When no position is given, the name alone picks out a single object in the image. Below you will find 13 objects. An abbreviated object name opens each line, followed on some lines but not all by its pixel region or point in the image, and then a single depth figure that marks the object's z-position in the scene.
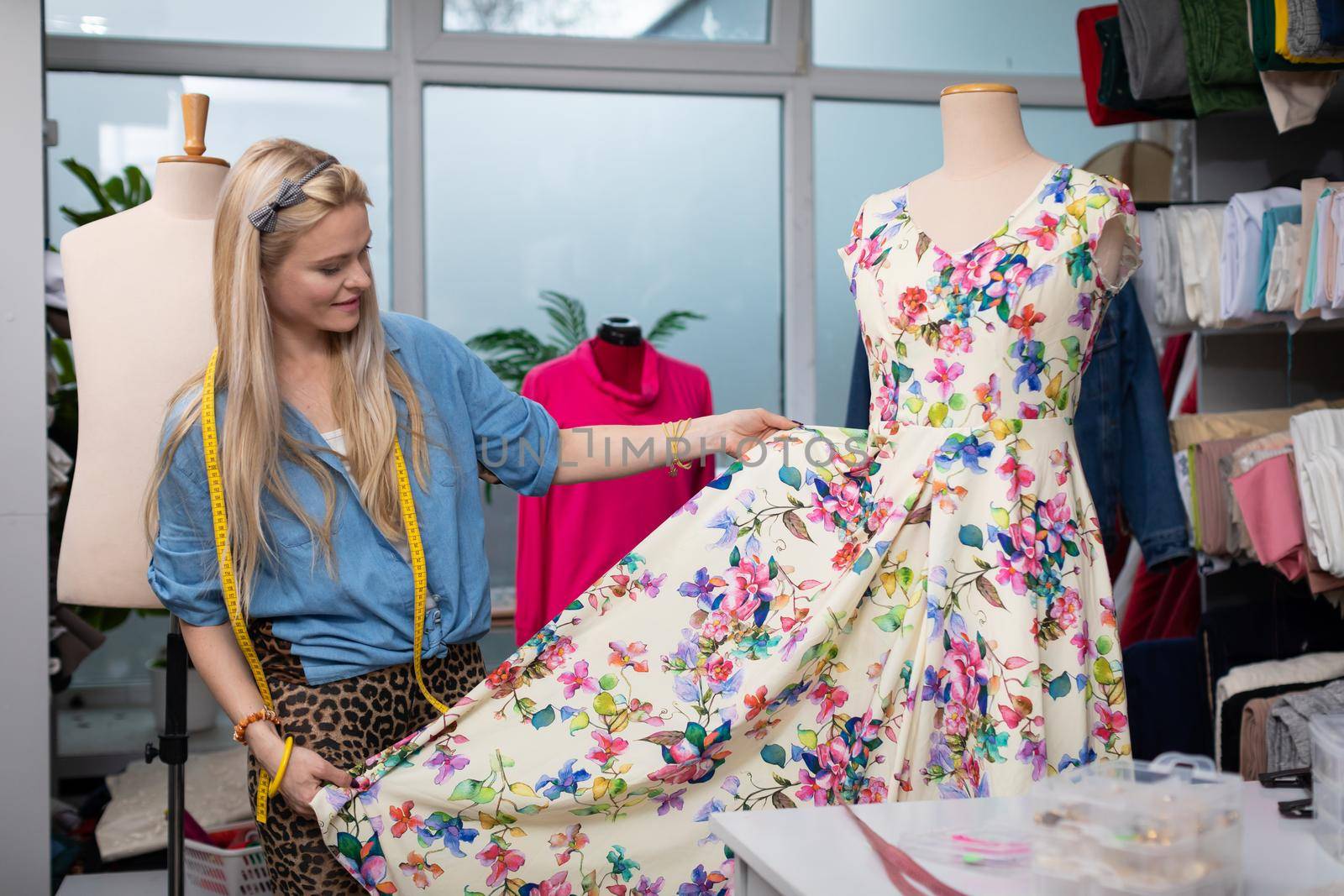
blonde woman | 1.71
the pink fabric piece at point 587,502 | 3.05
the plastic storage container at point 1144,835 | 1.04
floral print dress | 1.73
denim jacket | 2.76
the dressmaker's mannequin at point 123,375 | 2.19
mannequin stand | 2.11
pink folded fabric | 2.59
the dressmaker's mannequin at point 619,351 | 3.12
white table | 1.18
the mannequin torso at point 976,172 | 1.96
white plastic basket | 2.67
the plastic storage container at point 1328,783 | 1.21
